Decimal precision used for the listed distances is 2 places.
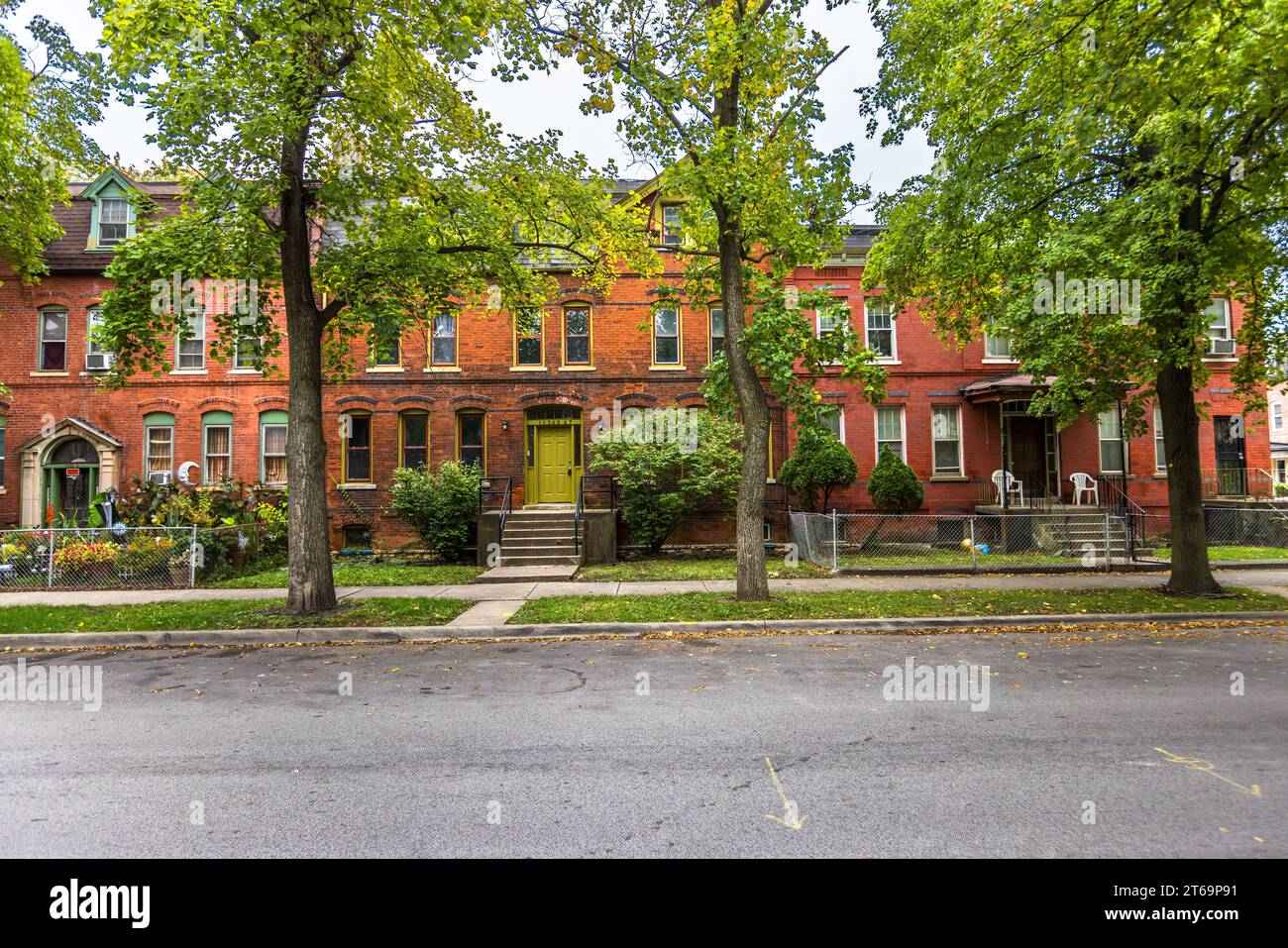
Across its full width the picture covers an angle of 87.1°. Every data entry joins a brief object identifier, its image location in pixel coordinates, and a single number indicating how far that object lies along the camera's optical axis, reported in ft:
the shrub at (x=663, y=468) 55.98
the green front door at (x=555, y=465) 63.57
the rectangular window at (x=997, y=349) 66.08
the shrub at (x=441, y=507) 56.34
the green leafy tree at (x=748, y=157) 32.55
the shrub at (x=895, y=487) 59.93
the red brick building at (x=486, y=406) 63.62
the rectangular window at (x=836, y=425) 65.31
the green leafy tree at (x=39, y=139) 38.22
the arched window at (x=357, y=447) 63.82
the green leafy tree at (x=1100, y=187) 25.14
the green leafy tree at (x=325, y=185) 27.25
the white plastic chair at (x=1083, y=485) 62.90
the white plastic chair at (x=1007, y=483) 58.96
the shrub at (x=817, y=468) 58.18
